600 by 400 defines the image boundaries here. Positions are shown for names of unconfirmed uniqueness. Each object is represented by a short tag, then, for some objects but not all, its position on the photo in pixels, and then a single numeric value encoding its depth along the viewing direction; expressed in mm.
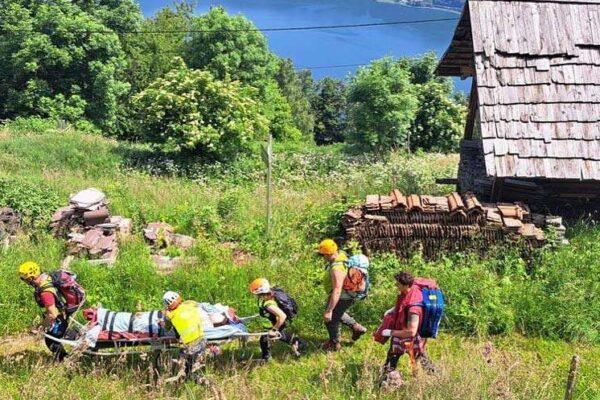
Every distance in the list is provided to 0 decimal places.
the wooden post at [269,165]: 8234
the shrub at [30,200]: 9297
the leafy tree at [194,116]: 17594
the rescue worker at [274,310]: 5586
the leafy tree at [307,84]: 55869
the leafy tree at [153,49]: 36188
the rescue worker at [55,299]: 5496
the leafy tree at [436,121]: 27516
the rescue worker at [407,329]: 5027
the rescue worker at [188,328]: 5055
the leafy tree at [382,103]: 23219
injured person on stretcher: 5457
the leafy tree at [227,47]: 30656
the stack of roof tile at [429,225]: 7625
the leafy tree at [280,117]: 35969
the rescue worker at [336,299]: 5750
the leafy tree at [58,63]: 26406
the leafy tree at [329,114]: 52625
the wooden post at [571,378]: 4277
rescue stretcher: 5434
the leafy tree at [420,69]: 31562
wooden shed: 8227
